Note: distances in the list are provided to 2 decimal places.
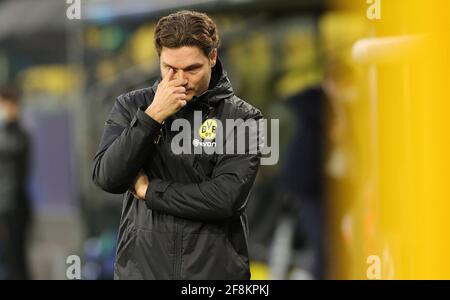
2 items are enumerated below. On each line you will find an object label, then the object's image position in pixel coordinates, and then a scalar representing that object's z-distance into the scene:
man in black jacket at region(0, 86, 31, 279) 18.67
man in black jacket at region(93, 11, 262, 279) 6.53
